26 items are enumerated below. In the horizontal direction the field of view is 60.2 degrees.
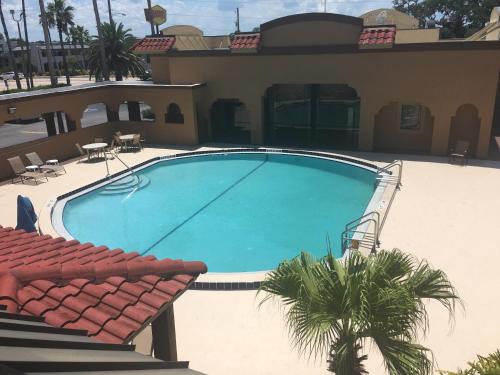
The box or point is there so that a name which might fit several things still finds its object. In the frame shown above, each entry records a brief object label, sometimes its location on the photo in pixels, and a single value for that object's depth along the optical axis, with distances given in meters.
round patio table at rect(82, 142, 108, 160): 20.86
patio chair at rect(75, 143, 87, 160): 21.40
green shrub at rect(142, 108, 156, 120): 37.07
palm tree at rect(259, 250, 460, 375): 4.66
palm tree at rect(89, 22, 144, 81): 40.28
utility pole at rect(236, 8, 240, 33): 80.45
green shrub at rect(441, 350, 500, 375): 4.43
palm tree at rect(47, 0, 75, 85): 64.88
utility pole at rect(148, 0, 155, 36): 34.81
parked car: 72.56
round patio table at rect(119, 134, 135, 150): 22.47
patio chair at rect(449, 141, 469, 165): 18.59
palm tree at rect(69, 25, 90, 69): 81.61
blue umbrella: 10.42
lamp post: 53.25
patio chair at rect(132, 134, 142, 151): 22.91
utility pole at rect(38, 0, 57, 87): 30.56
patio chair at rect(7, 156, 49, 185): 17.95
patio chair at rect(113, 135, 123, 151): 22.78
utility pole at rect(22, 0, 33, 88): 53.14
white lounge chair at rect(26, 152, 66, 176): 18.91
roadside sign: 34.94
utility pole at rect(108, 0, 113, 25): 44.16
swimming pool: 13.22
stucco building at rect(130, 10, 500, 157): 18.61
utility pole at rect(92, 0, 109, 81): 33.47
